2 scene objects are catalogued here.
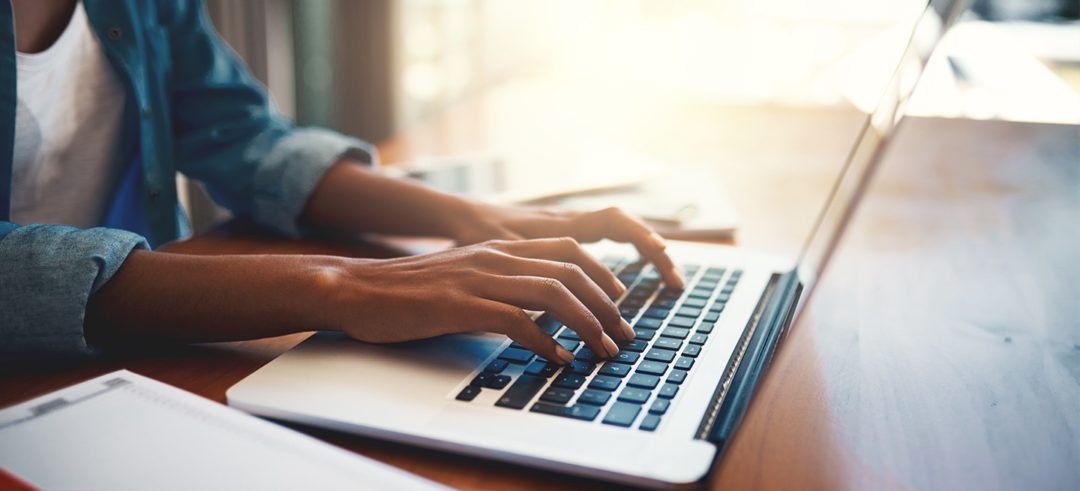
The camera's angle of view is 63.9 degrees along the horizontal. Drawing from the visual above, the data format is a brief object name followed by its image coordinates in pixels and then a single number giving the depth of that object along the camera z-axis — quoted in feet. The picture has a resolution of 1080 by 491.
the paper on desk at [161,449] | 1.41
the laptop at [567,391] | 1.55
